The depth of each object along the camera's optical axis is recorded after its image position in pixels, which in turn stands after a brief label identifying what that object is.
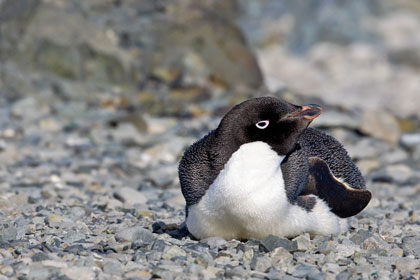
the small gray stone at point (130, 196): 13.57
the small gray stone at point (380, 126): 22.11
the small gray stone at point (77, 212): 11.74
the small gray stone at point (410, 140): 21.64
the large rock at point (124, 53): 27.83
